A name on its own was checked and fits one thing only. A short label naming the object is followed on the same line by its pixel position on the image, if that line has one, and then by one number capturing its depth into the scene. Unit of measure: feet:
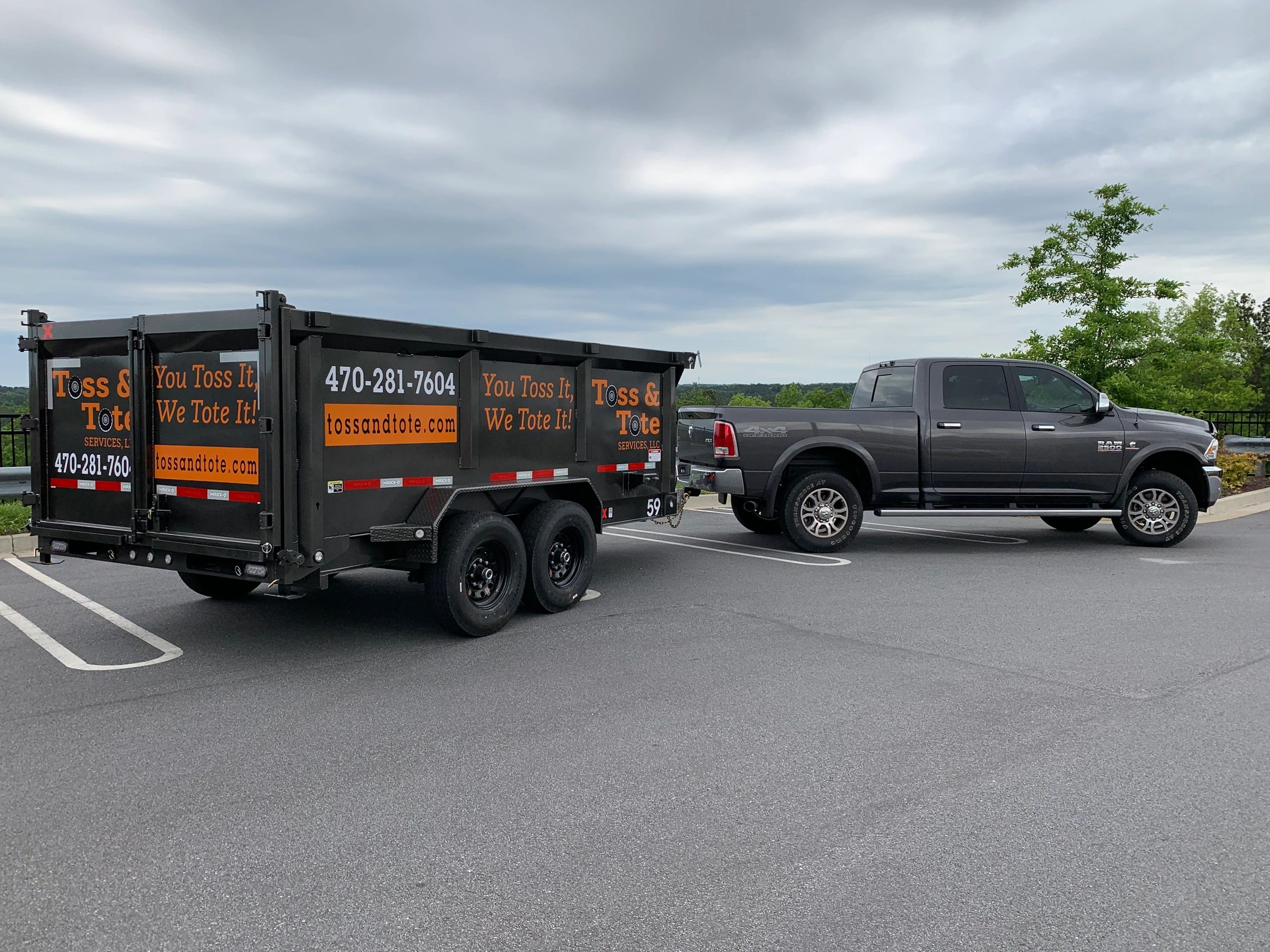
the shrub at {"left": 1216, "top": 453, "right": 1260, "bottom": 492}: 61.77
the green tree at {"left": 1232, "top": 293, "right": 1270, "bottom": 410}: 205.57
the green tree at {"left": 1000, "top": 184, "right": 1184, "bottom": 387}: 73.20
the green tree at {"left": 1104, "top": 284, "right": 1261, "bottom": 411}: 74.02
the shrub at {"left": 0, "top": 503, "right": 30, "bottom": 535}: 36.22
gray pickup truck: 36.81
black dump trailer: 19.65
